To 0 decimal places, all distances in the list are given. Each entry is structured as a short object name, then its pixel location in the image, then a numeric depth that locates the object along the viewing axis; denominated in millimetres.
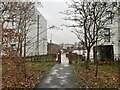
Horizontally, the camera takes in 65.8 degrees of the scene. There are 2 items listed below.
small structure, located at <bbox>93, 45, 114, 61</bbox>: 17538
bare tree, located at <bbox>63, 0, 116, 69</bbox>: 9288
